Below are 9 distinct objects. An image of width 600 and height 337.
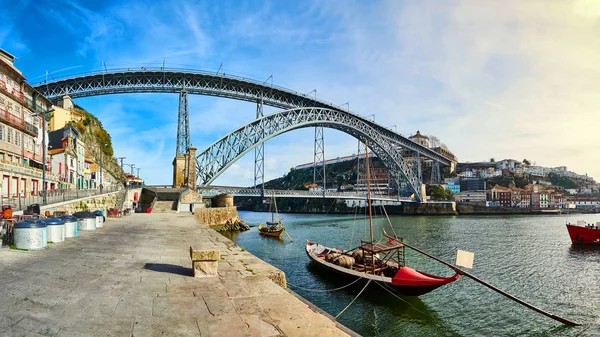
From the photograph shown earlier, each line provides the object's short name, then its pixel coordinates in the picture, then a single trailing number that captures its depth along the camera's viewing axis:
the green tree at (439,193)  97.81
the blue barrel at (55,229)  11.27
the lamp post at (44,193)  20.51
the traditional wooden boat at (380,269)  13.30
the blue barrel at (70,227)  12.96
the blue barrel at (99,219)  17.89
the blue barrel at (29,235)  9.90
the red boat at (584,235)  31.66
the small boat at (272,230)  37.31
